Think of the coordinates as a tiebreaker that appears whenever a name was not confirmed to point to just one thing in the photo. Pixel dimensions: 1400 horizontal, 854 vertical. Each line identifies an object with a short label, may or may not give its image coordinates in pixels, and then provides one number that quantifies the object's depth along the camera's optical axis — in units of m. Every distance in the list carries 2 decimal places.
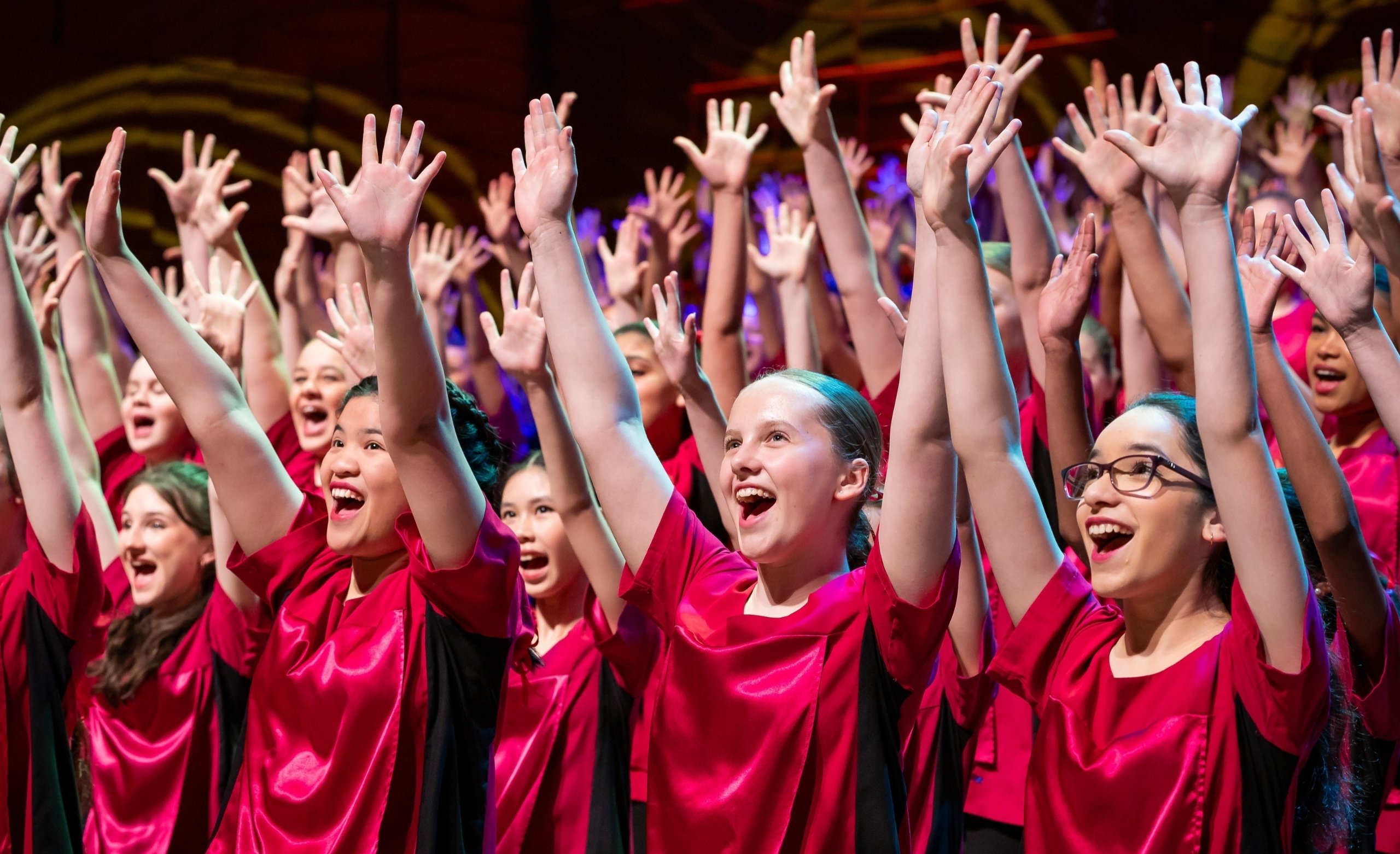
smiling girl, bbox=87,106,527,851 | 5.08
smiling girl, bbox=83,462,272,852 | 5.56
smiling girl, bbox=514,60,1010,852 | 5.00
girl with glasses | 4.91
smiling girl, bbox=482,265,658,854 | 5.32
